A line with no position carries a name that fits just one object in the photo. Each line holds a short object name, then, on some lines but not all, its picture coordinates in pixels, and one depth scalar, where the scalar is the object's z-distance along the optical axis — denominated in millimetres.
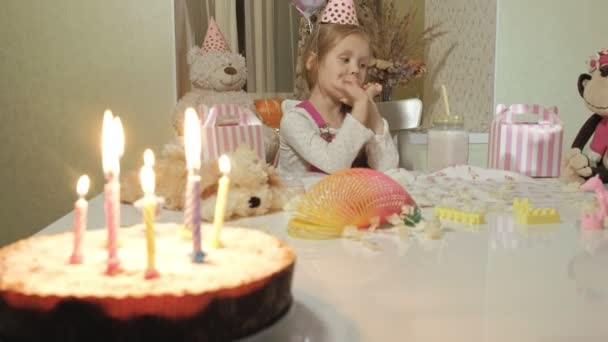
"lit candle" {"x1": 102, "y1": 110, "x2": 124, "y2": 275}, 398
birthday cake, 343
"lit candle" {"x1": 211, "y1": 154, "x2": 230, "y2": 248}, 450
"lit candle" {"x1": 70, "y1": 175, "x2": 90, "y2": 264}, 416
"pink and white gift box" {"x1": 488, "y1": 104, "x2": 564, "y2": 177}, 1370
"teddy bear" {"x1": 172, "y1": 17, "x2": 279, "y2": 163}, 1780
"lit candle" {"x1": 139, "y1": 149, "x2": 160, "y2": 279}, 383
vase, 2219
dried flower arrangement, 2168
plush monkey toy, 1232
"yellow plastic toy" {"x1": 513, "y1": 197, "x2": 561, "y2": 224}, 832
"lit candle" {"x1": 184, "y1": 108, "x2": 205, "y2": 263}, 413
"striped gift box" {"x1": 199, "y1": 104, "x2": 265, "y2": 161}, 1158
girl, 1516
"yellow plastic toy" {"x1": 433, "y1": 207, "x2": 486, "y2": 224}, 832
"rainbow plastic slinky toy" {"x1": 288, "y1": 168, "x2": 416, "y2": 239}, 775
